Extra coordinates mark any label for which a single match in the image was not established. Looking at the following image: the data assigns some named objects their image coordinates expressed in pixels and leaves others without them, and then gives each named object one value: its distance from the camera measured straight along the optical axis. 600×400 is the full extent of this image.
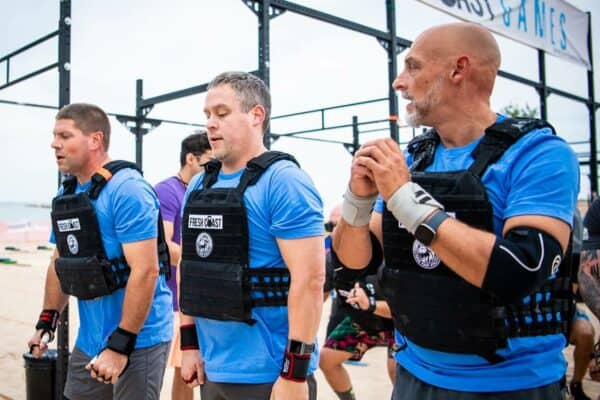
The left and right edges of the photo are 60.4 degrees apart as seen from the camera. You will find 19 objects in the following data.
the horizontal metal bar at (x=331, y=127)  8.44
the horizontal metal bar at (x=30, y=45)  4.08
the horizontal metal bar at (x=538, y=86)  7.44
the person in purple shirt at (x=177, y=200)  3.32
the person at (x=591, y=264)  3.41
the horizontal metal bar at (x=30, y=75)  4.02
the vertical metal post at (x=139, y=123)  7.02
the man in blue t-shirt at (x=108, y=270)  2.18
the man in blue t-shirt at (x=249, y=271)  1.73
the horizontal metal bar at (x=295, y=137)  9.28
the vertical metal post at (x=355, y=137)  10.02
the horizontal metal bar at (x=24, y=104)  5.24
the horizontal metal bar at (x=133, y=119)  6.93
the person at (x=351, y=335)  3.00
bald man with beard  1.15
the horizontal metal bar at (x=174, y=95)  4.94
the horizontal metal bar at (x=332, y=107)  7.76
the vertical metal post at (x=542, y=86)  8.33
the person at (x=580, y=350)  3.74
